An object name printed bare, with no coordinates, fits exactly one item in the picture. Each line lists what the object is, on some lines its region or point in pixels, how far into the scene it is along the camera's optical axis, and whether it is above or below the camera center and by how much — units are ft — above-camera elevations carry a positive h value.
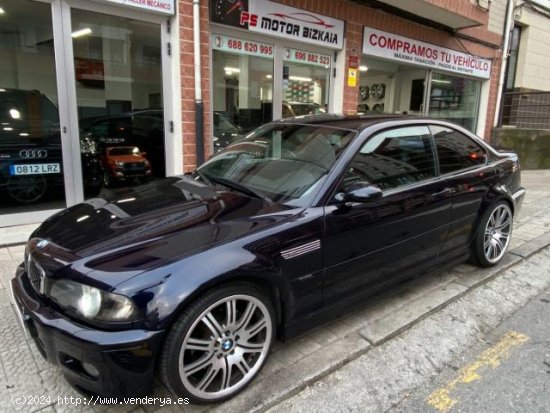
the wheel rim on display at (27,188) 16.24 -2.97
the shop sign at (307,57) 23.21 +3.49
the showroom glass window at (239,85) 20.77 +1.65
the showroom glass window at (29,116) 15.94 -0.16
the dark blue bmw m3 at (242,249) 6.32 -2.40
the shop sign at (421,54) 26.50 +4.81
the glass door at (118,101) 17.33 +0.59
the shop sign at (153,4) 16.37 +4.38
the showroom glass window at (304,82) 23.59 +2.11
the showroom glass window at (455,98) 34.22 +2.01
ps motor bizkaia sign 19.57 +4.91
